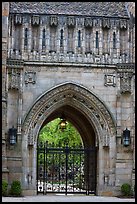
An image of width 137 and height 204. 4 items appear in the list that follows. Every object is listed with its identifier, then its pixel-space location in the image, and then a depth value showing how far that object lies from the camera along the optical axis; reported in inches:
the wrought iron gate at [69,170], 820.6
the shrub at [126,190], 757.9
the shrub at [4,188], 712.9
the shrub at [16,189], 732.7
